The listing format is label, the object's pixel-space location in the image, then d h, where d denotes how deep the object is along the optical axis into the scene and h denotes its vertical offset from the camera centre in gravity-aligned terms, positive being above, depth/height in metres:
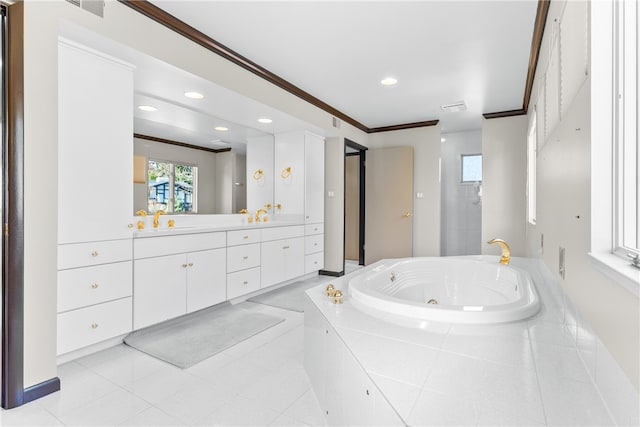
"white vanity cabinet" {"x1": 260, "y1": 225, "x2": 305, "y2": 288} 3.59 -0.48
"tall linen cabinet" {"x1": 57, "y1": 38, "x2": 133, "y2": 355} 1.85 +0.10
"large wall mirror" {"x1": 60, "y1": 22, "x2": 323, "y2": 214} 2.44 +0.81
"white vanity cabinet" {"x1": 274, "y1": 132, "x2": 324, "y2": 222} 4.26 +0.52
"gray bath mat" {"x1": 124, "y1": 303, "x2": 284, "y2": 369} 2.14 -0.91
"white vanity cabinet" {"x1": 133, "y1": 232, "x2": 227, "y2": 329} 2.28 -0.49
